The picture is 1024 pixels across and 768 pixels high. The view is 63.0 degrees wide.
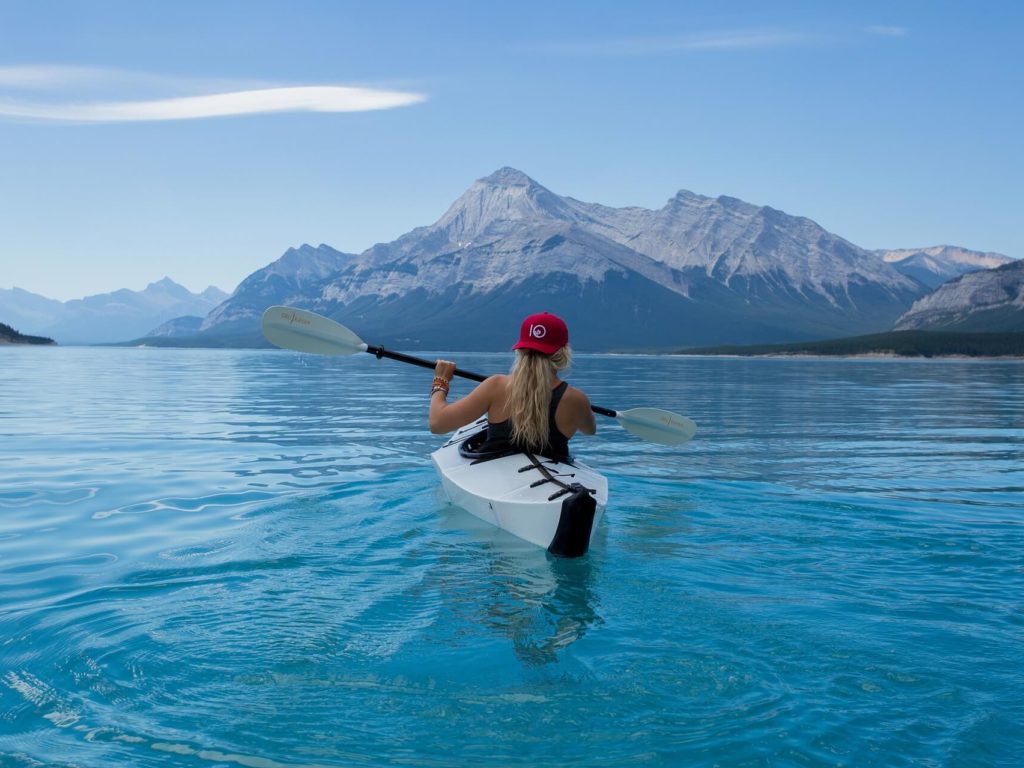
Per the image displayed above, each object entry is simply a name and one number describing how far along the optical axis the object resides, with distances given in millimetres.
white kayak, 8039
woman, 8500
